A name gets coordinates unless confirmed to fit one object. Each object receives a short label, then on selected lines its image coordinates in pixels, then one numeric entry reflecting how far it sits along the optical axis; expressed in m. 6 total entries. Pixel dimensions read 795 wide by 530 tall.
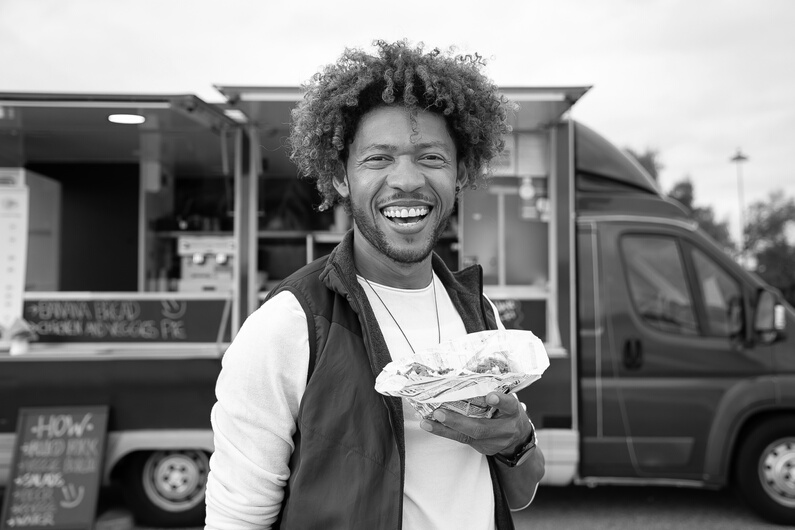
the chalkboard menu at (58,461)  4.84
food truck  4.93
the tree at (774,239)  26.44
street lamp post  22.27
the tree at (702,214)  40.09
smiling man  1.43
